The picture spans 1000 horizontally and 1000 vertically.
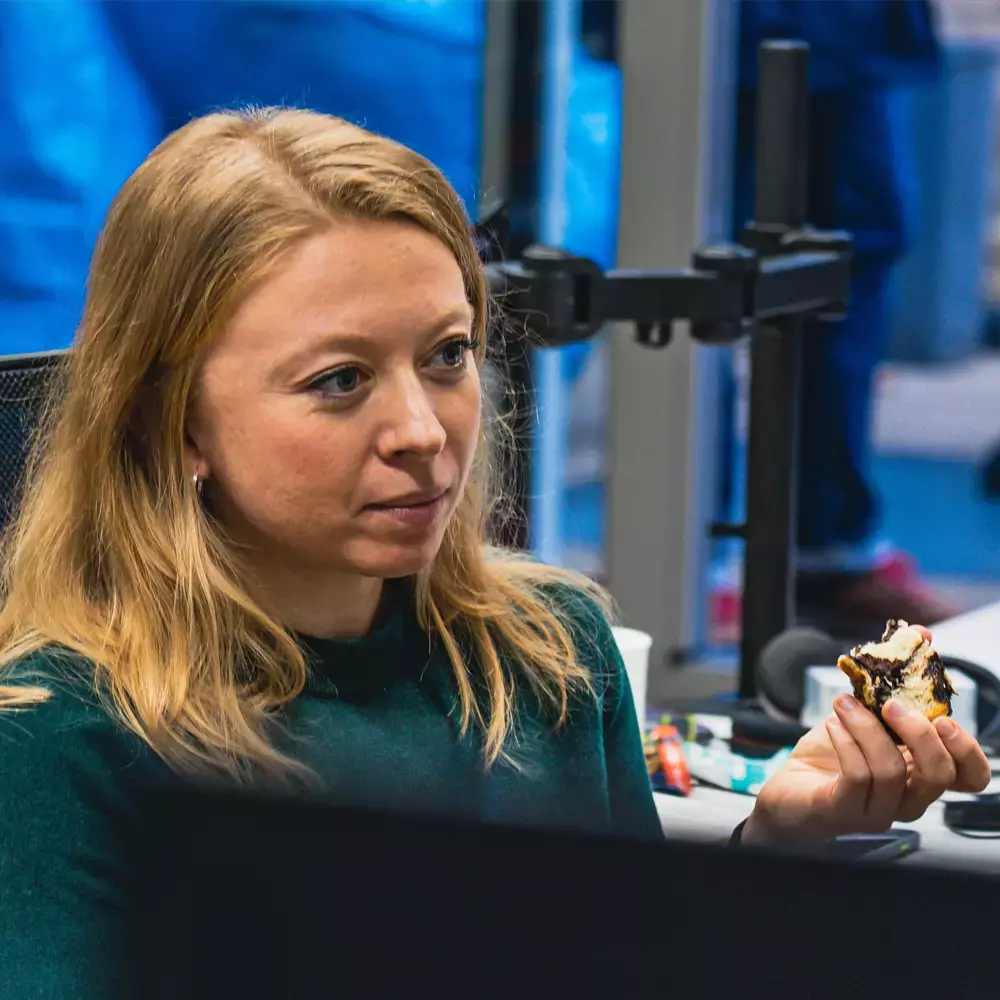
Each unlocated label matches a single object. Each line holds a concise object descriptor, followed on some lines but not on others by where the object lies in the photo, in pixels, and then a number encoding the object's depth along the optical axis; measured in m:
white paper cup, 3.42
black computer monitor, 1.98
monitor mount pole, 3.58
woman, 2.98
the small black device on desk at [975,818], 3.33
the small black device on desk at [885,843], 3.25
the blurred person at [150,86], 5.43
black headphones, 3.58
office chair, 3.18
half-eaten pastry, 3.04
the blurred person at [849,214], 6.28
